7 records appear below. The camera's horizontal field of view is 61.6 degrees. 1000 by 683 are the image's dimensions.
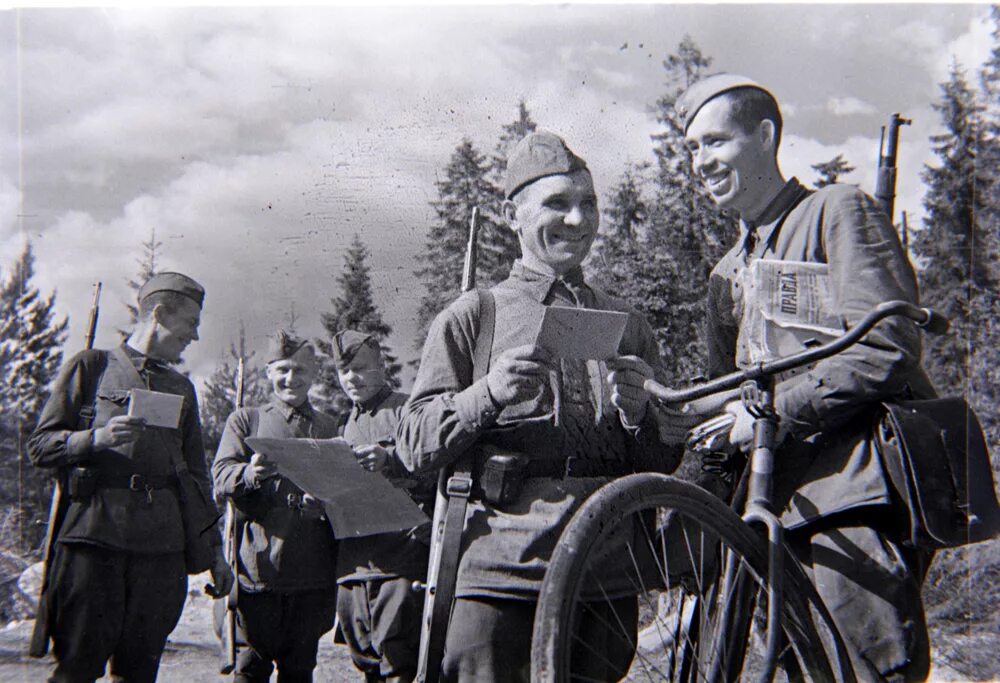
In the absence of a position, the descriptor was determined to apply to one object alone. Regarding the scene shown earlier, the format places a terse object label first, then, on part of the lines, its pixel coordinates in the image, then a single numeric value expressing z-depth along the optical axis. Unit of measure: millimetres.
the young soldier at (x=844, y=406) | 2004
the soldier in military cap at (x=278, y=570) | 4016
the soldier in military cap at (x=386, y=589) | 3723
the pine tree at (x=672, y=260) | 5544
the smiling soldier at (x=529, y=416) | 2219
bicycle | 1807
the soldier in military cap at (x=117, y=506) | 3322
